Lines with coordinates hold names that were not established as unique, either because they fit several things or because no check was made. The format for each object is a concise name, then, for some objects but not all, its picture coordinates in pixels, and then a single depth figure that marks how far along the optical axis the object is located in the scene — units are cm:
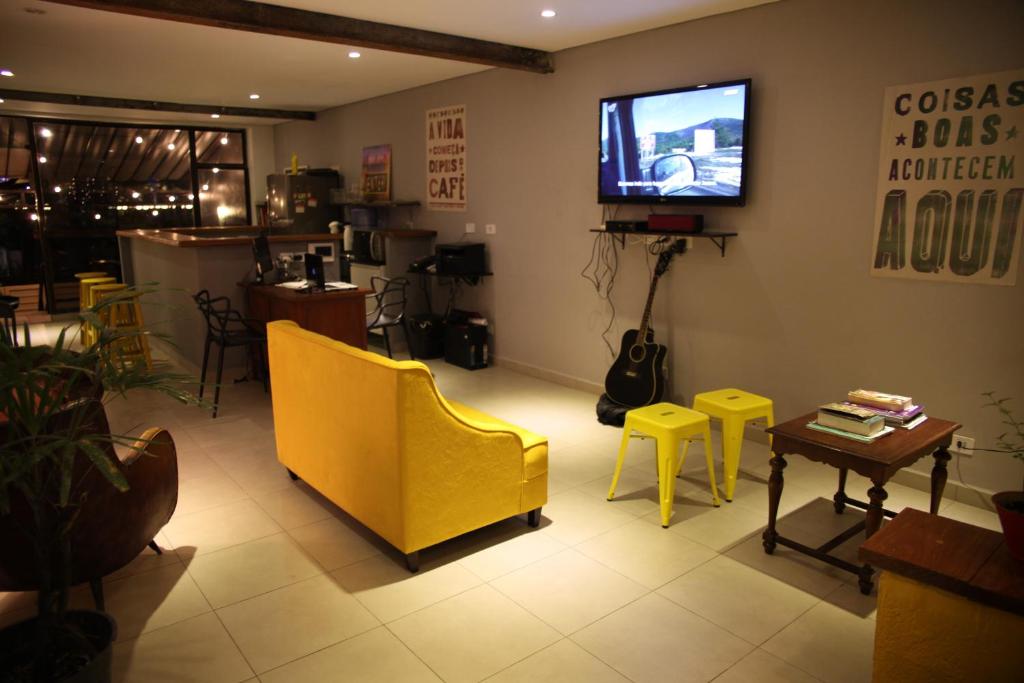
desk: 554
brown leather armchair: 239
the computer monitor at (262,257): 569
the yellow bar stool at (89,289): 684
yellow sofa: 276
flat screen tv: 434
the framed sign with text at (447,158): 674
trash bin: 682
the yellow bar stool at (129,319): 623
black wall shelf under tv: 445
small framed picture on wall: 786
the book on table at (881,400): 302
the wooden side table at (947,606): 173
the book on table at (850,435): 280
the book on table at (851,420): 283
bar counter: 581
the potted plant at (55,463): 174
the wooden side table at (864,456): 265
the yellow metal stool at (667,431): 330
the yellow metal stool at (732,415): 360
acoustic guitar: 484
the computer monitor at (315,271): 562
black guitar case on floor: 485
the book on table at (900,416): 297
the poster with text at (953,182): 332
